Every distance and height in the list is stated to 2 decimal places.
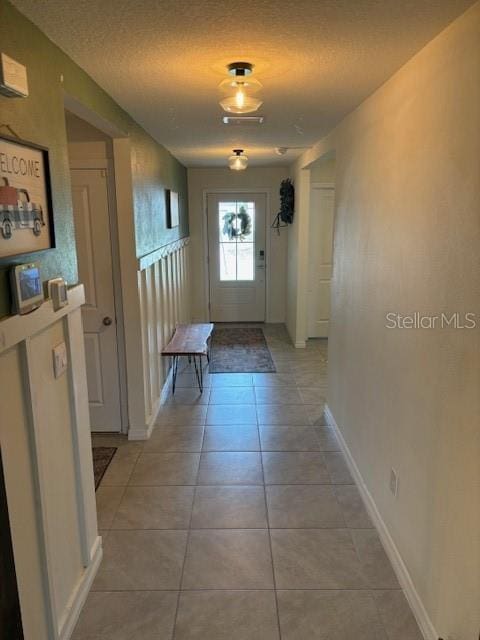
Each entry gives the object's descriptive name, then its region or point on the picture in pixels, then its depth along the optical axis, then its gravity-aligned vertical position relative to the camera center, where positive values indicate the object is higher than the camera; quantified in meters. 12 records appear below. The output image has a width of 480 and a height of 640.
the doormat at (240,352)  5.05 -1.55
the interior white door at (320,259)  5.90 -0.51
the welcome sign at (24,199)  1.35 +0.06
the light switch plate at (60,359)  1.75 -0.52
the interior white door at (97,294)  3.21 -0.52
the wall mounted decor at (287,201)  5.97 +0.21
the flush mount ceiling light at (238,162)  4.43 +0.52
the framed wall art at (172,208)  4.62 +0.10
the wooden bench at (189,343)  4.18 -1.15
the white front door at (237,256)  6.75 -0.54
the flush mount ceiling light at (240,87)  1.88 +0.52
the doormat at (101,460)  3.02 -1.60
